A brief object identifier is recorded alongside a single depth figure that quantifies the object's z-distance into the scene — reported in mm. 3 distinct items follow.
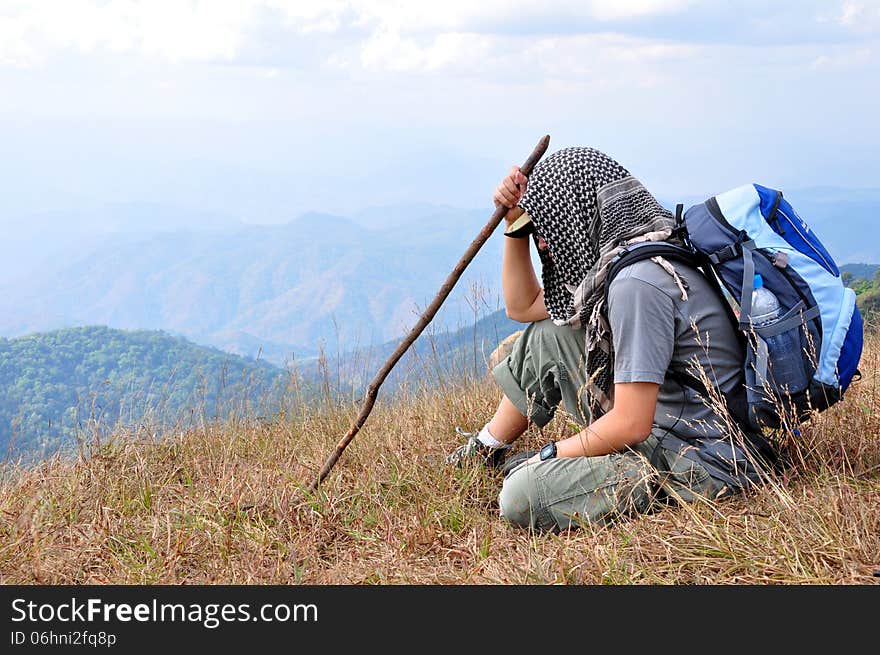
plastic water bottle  2568
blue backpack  2562
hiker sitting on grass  2590
